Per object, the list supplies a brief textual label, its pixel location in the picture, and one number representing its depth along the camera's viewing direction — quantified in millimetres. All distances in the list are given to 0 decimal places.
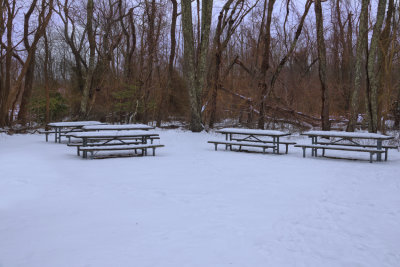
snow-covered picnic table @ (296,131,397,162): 8742
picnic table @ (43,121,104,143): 12281
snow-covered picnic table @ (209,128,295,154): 10156
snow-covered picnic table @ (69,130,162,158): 8848
